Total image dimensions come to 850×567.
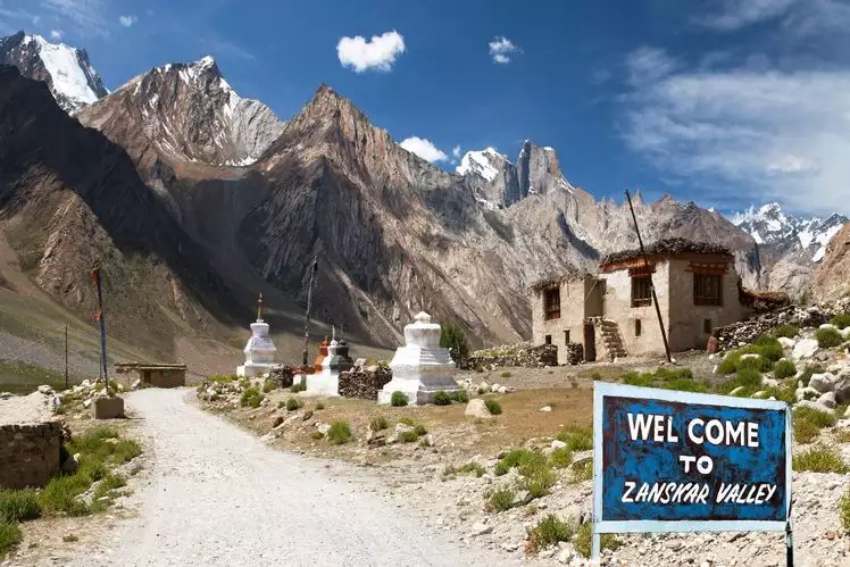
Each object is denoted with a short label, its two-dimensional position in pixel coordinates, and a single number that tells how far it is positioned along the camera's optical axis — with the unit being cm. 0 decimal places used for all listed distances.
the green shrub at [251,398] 3125
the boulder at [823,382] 1489
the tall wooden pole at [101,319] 3085
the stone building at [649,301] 3469
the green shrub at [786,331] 2852
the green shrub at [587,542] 873
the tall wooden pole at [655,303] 3146
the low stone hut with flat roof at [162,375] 5044
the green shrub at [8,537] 932
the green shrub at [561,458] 1252
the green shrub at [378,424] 1989
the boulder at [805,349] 2170
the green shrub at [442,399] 2534
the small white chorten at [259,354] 4631
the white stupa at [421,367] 2584
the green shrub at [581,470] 1130
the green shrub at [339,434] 1986
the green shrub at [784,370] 2002
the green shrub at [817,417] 1259
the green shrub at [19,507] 1098
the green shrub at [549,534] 921
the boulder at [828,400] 1409
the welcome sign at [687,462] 572
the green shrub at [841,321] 2497
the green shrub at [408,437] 1850
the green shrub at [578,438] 1359
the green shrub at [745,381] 1989
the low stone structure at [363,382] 2972
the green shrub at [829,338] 2286
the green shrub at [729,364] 2394
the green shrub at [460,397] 2555
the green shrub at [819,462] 922
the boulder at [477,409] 2023
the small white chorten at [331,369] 3184
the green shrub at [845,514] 728
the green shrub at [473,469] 1375
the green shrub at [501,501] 1102
